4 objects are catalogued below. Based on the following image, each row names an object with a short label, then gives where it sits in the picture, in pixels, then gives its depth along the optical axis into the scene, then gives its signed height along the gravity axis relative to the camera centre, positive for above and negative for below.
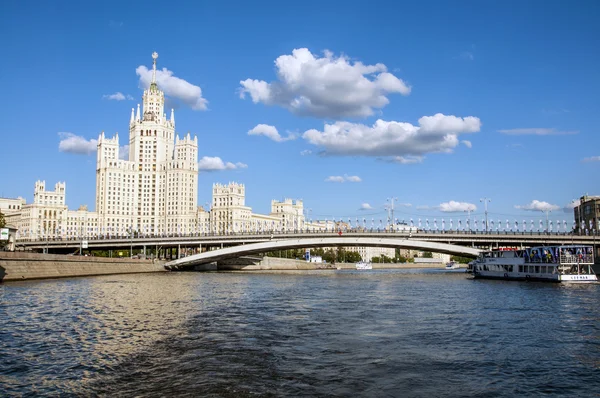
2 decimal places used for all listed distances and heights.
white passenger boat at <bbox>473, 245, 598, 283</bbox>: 72.00 -3.56
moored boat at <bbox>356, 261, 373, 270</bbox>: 197.75 -7.70
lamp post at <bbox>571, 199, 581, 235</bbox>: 148.84 +6.14
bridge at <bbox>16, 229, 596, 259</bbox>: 111.88 +1.43
